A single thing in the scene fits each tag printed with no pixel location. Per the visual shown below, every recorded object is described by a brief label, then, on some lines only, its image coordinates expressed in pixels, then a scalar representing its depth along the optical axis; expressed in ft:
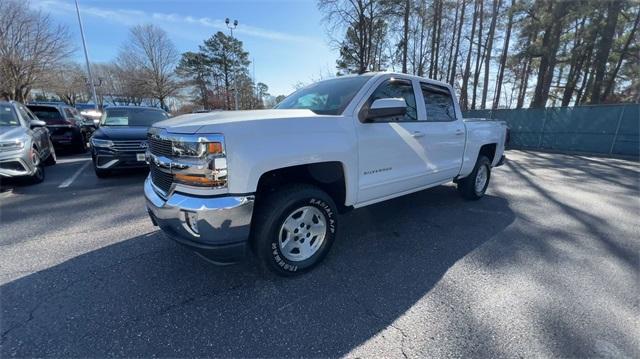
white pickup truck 6.98
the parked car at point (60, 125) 31.78
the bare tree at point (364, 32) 64.50
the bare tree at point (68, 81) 81.16
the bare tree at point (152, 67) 128.88
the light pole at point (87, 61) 75.41
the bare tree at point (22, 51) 64.49
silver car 16.60
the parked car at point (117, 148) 19.34
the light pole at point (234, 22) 73.05
